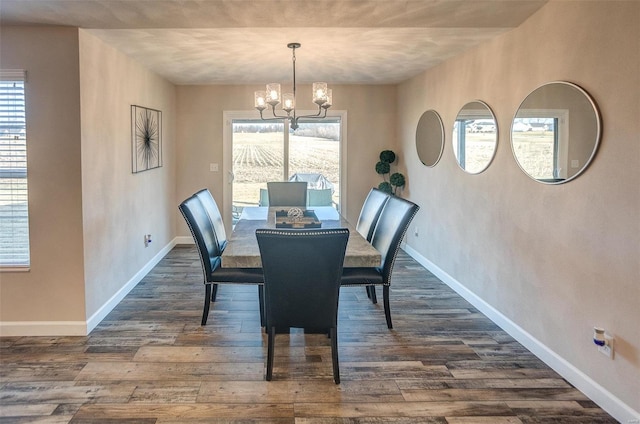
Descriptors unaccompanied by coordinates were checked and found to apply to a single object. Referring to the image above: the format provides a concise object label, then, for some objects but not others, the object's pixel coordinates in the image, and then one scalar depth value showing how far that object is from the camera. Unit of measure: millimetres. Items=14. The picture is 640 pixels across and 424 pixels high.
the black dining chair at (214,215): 4207
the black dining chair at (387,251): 3409
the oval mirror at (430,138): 5074
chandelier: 3898
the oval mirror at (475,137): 3859
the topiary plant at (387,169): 6380
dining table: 3016
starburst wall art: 4695
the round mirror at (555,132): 2639
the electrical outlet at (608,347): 2479
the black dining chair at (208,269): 3449
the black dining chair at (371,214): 4145
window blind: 3357
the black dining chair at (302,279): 2582
